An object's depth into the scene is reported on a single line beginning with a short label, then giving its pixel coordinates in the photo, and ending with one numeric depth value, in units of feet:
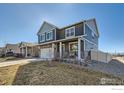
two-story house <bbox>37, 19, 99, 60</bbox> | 17.51
